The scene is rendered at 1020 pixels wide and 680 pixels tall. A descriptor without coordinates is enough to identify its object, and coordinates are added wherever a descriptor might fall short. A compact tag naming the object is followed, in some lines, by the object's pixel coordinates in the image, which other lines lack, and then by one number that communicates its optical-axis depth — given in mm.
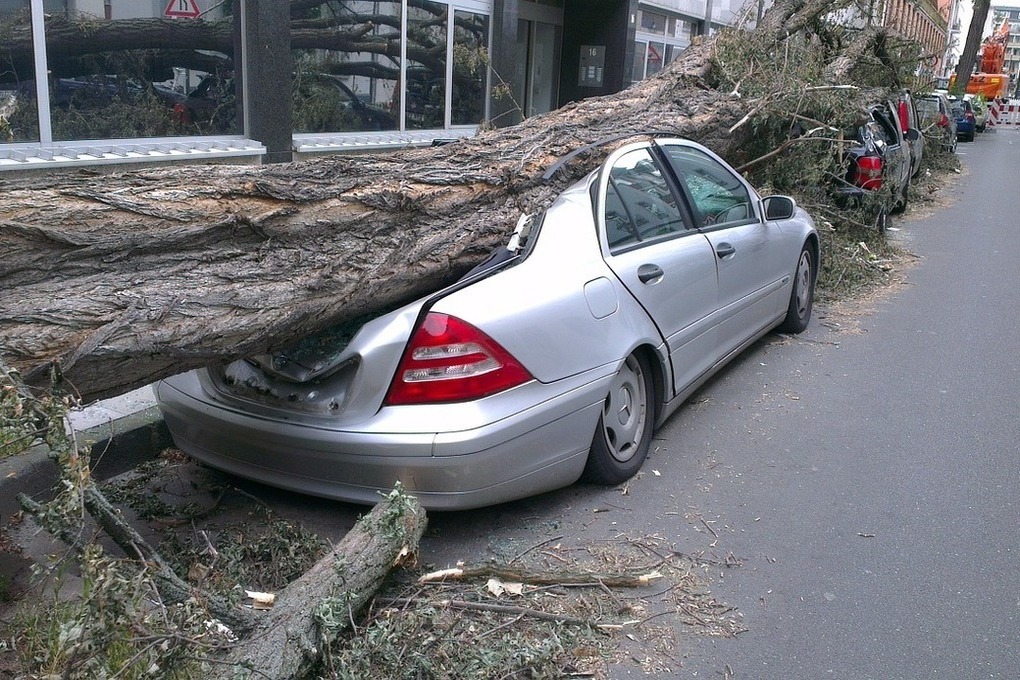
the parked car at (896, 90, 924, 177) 14665
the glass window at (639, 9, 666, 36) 20828
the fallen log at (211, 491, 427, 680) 2850
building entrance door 17766
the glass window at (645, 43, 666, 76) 21406
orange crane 63875
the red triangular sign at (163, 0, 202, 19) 9375
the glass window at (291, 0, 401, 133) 11172
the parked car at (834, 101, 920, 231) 10633
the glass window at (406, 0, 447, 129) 13258
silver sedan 3830
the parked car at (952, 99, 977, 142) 36281
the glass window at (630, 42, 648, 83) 20234
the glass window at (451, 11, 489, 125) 14391
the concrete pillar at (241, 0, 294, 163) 10289
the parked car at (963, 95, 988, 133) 41562
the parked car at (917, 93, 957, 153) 18792
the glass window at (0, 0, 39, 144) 7918
